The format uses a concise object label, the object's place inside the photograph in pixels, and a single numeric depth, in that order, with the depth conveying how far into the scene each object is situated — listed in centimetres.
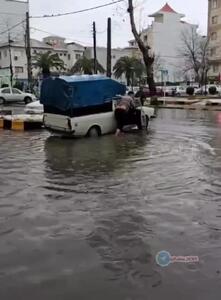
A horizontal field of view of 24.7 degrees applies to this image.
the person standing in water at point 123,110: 1867
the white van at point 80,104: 1756
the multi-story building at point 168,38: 10106
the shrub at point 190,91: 5356
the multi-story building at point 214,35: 8856
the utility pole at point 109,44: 4365
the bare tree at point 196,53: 7595
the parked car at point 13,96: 4584
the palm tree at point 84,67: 7919
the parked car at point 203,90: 5865
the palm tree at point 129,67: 7994
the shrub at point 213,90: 5510
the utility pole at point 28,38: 5121
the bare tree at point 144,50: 3694
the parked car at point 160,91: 5419
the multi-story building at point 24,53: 8744
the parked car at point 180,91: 6119
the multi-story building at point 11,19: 9119
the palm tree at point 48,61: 7224
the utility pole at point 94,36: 5512
